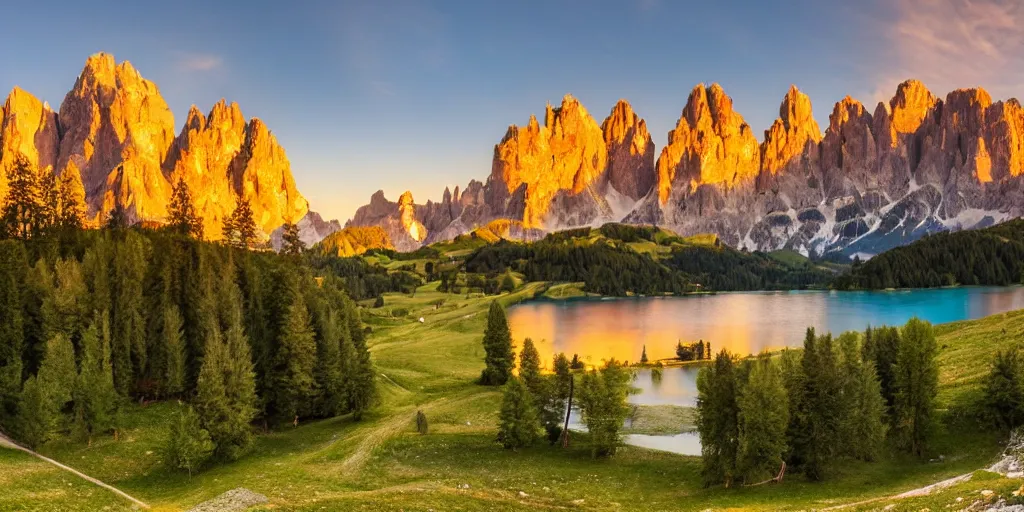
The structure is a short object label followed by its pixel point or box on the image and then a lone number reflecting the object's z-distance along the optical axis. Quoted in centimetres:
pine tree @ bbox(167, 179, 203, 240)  9788
